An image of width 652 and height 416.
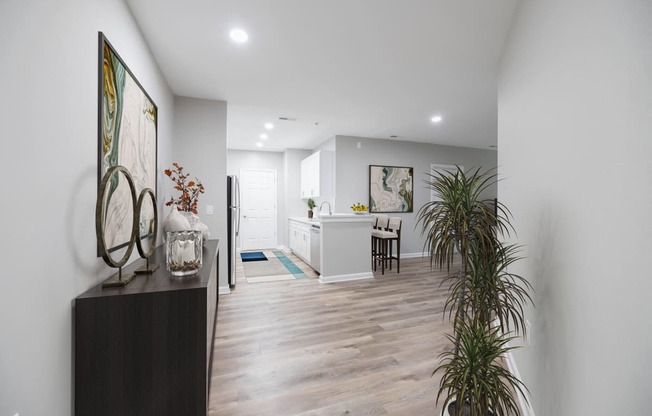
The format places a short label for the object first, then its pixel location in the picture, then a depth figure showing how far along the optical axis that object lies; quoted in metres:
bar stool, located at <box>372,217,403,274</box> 5.20
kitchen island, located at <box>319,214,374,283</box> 4.63
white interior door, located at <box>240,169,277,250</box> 7.61
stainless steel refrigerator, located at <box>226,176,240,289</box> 4.16
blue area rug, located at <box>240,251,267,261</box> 6.41
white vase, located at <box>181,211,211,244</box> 2.76
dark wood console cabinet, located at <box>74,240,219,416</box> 1.21
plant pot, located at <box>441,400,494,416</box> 1.39
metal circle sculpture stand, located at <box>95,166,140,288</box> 1.21
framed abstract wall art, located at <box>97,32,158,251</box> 1.49
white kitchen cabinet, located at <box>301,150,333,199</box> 6.00
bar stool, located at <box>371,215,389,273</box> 5.44
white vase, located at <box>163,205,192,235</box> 2.49
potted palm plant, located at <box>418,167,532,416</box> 1.32
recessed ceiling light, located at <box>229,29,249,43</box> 2.31
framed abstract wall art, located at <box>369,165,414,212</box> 6.37
